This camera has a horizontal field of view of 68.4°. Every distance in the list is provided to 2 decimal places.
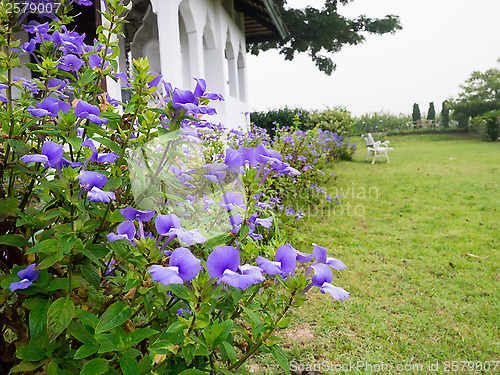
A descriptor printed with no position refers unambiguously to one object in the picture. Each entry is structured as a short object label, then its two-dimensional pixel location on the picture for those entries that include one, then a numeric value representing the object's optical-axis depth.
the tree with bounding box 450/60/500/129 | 27.03
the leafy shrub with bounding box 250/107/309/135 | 13.79
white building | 5.54
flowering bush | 0.82
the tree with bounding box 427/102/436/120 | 33.66
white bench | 12.36
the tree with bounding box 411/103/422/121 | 34.34
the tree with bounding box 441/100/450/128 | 29.74
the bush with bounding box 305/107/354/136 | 14.06
